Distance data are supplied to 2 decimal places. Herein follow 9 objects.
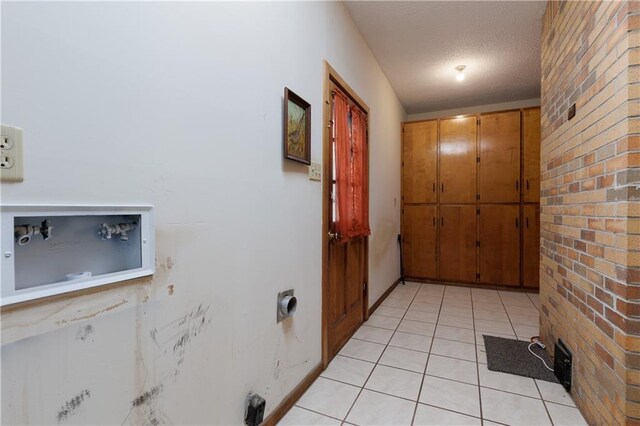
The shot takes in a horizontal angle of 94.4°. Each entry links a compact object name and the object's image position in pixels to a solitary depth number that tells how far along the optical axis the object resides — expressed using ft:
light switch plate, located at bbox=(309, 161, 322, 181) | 6.11
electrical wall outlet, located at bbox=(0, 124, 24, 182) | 2.01
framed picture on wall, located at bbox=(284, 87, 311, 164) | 5.13
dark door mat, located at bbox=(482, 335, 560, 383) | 6.57
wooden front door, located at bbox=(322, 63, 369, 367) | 6.74
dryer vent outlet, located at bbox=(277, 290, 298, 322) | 5.14
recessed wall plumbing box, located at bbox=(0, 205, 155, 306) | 2.06
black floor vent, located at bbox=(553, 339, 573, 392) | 5.82
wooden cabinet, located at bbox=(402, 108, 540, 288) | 12.85
